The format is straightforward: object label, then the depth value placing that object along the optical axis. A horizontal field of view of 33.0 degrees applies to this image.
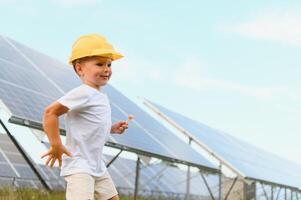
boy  3.66
